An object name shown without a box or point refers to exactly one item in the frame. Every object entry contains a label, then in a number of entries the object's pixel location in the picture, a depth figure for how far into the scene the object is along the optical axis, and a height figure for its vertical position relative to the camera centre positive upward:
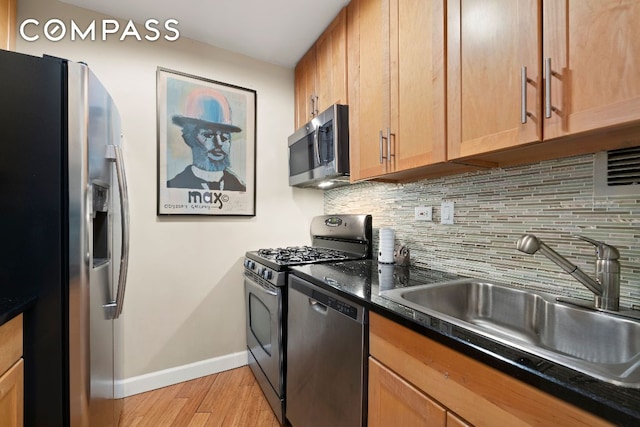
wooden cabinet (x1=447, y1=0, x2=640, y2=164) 0.68 +0.41
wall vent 0.90 +0.13
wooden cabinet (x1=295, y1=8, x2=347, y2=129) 1.77 +1.00
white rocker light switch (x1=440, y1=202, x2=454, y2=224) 1.46 -0.01
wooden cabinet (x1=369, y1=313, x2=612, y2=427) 0.57 -0.46
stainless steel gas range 1.58 -0.45
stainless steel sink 0.59 -0.37
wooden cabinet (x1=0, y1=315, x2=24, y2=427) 0.86 -0.54
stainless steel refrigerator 1.00 -0.04
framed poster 2.02 +0.50
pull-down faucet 0.85 -0.19
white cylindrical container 1.68 -0.21
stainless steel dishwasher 1.07 -0.65
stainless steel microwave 1.72 +0.42
